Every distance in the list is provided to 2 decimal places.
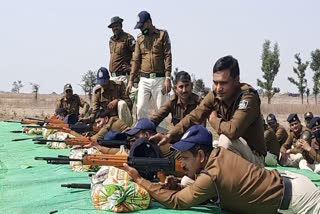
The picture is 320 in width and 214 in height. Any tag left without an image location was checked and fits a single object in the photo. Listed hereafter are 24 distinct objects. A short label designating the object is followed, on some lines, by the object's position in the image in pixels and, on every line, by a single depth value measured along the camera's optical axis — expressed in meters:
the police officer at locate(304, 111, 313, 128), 9.34
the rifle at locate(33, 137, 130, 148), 6.45
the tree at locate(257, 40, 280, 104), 39.62
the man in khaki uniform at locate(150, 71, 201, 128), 6.46
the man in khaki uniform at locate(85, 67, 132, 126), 8.98
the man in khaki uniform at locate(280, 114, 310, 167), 8.60
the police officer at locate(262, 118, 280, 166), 8.35
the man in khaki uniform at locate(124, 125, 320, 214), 3.79
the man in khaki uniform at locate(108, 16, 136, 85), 9.71
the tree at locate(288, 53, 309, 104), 38.03
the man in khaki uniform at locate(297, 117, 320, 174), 7.33
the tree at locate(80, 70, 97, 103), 48.06
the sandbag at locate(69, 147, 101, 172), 6.56
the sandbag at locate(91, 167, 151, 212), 4.34
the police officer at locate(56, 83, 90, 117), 12.02
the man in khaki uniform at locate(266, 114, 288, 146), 9.81
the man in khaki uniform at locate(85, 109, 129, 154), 7.39
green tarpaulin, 4.68
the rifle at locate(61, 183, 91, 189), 5.20
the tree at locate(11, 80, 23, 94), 87.49
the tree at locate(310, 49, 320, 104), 37.59
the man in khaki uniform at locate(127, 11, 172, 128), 8.42
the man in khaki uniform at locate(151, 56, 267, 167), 4.59
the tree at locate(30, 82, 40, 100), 56.71
